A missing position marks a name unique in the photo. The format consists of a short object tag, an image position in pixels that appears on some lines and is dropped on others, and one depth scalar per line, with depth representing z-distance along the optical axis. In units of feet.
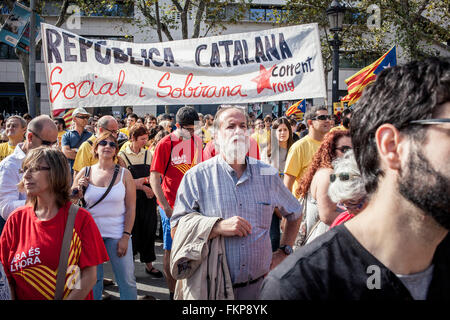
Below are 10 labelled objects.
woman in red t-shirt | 8.23
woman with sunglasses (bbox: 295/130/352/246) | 9.71
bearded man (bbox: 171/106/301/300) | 8.89
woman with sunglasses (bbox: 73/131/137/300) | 12.84
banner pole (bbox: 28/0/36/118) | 32.91
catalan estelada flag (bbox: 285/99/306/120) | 51.88
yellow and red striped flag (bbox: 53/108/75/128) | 33.54
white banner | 16.02
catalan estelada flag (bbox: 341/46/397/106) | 28.76
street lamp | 33.32
